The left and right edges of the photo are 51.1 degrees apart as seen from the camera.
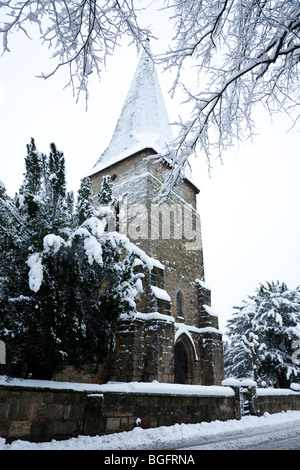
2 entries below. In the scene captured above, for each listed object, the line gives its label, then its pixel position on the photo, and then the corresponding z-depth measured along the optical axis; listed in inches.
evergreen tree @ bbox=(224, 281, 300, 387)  685.9
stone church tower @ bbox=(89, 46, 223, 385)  392.2
